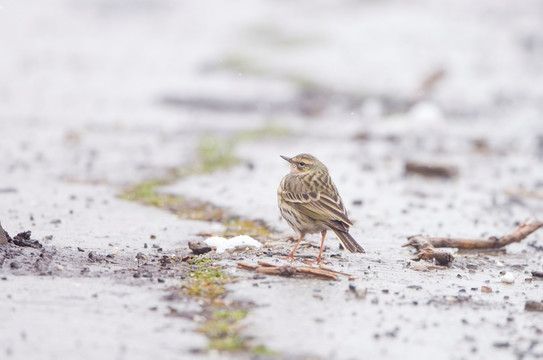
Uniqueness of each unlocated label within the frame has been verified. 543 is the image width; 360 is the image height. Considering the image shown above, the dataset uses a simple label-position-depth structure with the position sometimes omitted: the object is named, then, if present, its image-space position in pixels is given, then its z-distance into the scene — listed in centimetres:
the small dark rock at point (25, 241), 1446
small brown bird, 1532
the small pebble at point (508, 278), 1431
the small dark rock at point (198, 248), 1511
